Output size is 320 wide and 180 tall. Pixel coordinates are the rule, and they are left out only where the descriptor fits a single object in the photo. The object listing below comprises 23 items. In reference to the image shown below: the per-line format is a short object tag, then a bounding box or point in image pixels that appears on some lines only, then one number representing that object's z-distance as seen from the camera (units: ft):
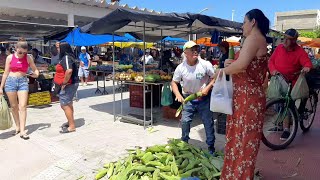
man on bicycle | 16.67
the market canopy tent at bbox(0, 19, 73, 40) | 27.63
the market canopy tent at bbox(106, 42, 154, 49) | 62.28
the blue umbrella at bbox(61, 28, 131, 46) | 32.72
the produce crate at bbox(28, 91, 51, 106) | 28.89
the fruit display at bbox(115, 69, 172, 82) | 21.73
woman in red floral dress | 8.71
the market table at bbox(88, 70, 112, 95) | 37.00
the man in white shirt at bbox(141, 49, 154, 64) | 55.71
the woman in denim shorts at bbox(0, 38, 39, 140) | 17.95
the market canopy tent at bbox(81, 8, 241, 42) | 18.15
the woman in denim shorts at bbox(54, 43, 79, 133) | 18.67
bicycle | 16.29
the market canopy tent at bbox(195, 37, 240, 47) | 56.02
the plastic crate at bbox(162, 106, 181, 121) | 23.34
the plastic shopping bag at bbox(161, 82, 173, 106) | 19.64
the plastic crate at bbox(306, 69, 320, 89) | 19.02
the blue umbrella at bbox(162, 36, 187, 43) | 62.95
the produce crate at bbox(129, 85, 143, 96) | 25.03
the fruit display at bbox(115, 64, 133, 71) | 38.73
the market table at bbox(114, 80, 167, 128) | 21.24
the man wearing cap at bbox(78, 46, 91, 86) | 43.06
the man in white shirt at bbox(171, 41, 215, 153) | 13.94
